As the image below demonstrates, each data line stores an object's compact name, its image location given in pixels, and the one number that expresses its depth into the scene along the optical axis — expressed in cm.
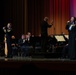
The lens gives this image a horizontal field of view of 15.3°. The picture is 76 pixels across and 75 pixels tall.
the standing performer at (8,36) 1177
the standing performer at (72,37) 984
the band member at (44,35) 1231
